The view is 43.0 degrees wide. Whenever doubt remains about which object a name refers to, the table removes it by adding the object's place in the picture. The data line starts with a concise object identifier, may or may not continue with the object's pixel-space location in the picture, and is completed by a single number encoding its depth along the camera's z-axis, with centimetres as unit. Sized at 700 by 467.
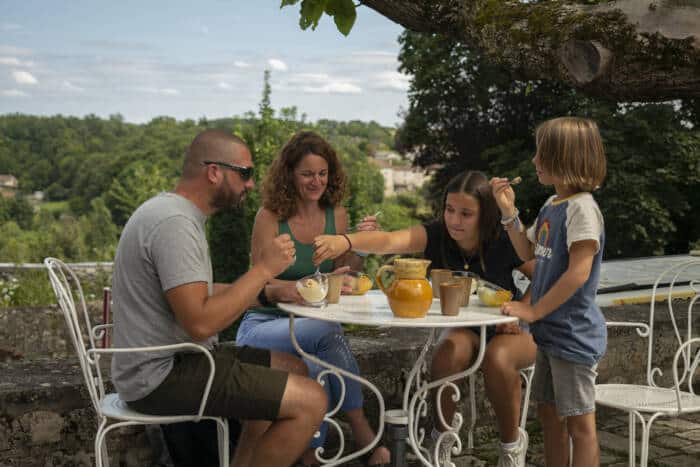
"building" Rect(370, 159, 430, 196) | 5397
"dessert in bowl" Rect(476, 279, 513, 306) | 312
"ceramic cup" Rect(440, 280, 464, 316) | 289
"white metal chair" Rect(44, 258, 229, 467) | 257
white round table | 278
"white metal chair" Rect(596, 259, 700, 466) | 304
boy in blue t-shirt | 283
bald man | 254
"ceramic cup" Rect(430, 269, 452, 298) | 314
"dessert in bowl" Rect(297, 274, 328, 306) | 299
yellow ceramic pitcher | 282
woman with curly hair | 333
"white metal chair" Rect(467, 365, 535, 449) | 361
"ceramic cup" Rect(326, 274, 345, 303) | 311
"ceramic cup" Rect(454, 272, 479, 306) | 309
